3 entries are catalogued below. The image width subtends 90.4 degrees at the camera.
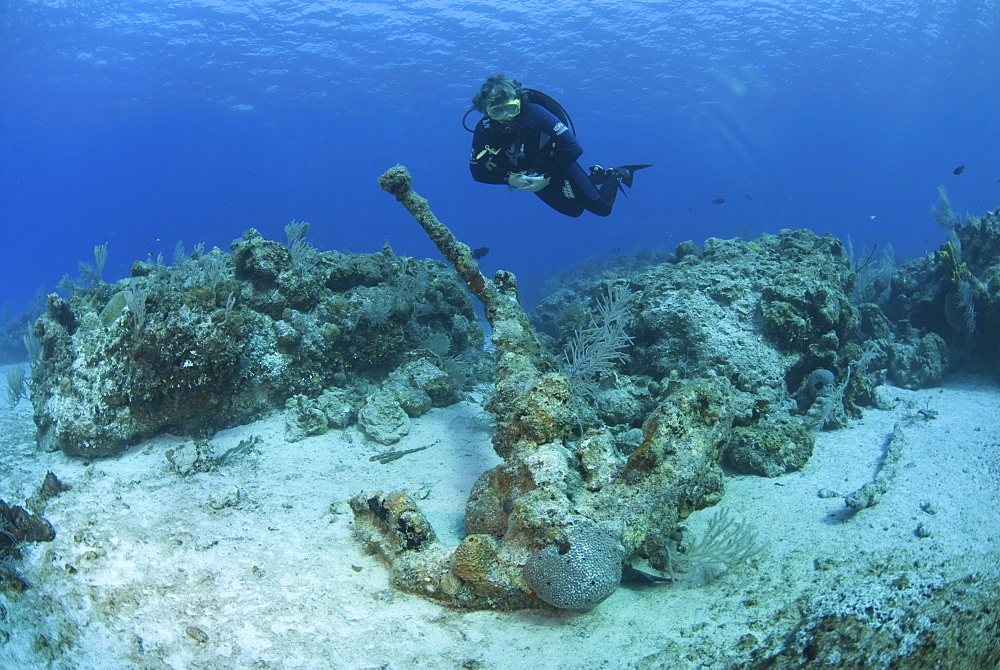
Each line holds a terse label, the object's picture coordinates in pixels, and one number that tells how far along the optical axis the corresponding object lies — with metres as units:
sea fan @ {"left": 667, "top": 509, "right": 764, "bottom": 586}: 3.28
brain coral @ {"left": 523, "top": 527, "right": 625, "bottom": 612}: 2.81
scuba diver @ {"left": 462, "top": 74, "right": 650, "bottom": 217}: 6.43
